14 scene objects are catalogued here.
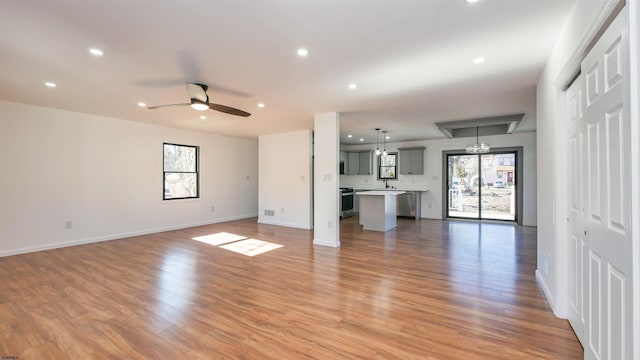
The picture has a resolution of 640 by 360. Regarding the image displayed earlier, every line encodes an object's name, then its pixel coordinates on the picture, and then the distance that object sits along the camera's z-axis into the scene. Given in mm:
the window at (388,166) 9352
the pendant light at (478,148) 6926
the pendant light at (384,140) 7473
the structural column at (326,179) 5223
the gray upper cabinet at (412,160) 8658
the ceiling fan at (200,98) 3453
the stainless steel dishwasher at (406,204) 8383
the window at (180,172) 6770
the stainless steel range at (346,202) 8698
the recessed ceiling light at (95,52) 2680
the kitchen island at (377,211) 6531
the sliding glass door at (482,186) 7684
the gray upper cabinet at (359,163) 9688
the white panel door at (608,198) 1293
